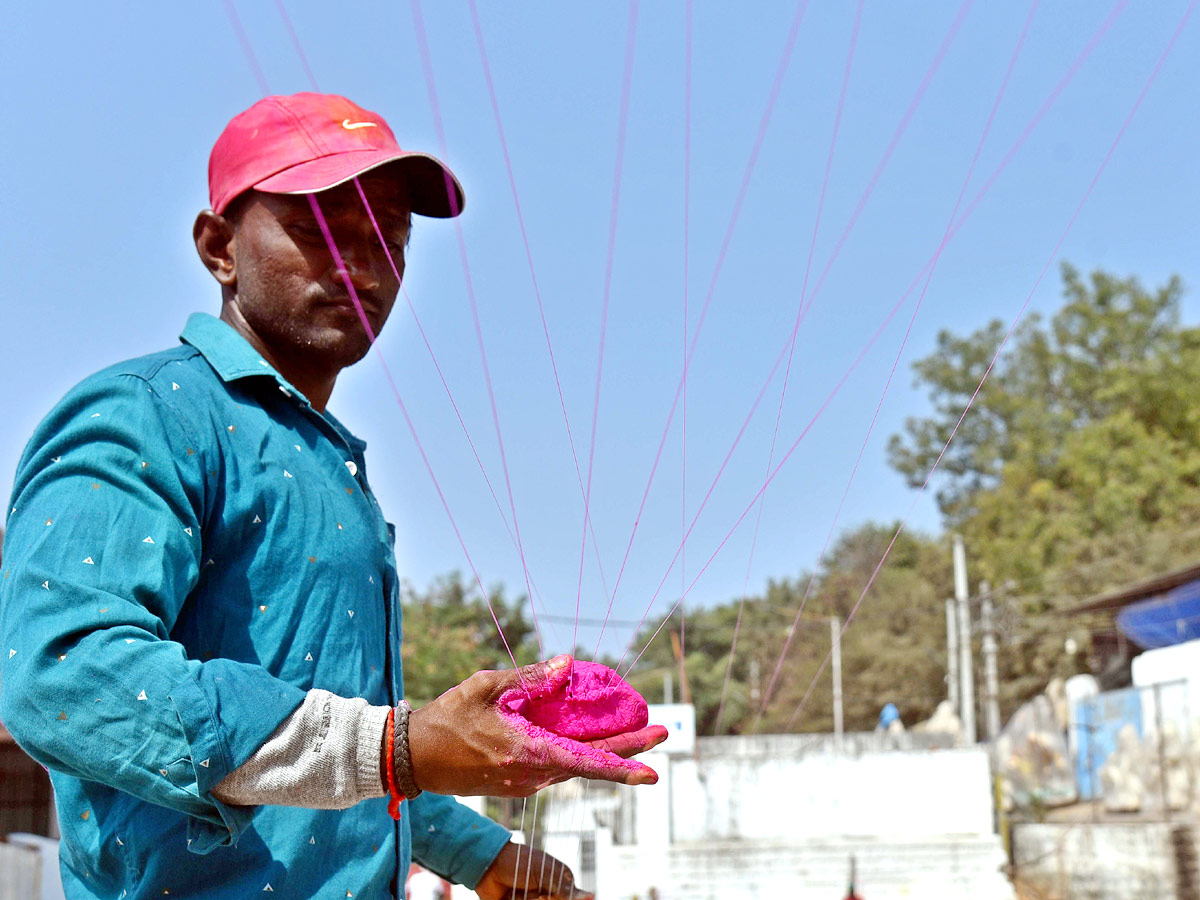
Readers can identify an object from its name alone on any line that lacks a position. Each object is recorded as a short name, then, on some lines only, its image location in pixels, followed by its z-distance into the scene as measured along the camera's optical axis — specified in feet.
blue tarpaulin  78.59
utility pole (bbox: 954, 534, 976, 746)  85.61
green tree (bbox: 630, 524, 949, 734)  145.69
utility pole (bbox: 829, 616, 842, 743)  132.36
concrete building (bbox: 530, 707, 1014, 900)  54.75
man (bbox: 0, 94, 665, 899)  3.68
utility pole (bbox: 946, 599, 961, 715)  103.90
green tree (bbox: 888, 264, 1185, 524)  106.32
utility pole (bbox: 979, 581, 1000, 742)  90.89
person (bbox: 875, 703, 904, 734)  83.04
